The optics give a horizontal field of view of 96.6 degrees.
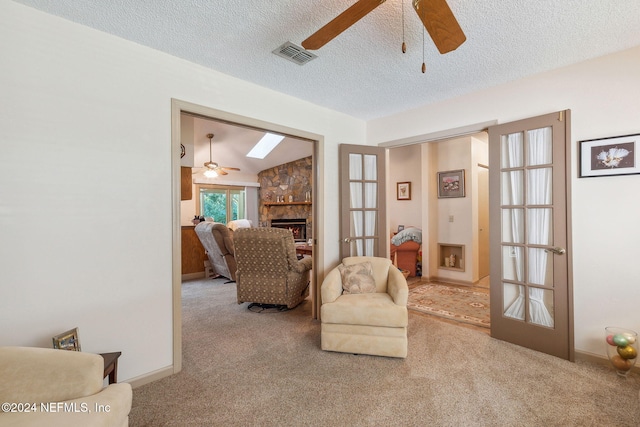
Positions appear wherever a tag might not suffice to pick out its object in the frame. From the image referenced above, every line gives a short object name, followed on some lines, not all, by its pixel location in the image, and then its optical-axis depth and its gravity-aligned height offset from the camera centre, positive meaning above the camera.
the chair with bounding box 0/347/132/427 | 1.18 -0.78
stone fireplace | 7.49 +0.44
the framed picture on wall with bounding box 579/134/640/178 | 2.24 +0.45
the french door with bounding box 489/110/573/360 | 2.50 -0.21
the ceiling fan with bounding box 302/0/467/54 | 1.36 +0.98
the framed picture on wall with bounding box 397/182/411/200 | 6.08 +0.48
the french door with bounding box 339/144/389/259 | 3.62 +0.16
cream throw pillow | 2.91 -0.68
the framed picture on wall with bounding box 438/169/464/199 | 5.05 +0.52
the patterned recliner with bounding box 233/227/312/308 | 3.61 -0.71
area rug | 3.43 -1.26
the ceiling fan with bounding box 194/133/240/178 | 5.91 +0.99
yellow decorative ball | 2.14 -1.06
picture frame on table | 1.64 -0.74
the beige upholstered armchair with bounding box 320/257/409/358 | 2.46 -0.94
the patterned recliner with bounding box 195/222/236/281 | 4.95 -0.57
